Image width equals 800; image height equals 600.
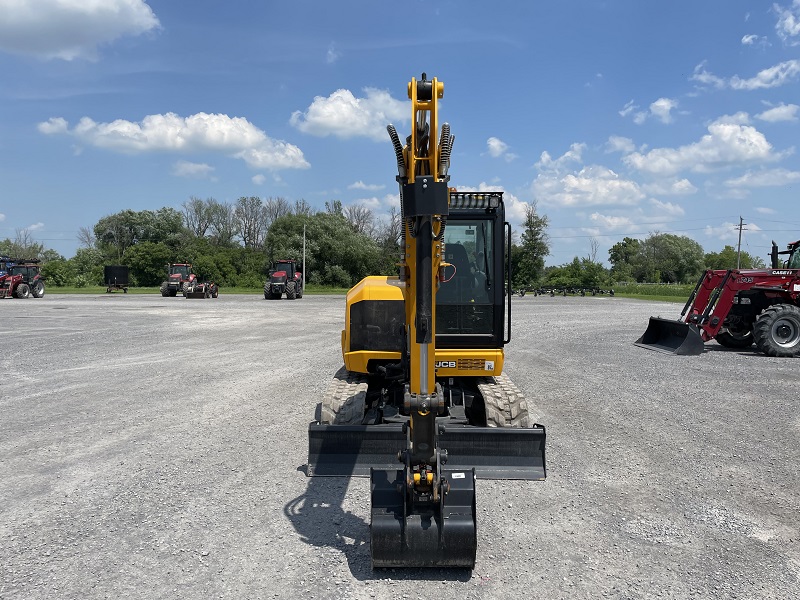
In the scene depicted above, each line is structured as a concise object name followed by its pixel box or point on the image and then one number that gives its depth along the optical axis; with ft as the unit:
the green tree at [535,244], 188.55
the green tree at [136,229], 266.16
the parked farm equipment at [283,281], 130.18
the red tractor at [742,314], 45.47
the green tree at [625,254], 318.08
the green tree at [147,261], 229.04
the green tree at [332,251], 207.10
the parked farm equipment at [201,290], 134.21
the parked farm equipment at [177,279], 136.98
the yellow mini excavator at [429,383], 11.44
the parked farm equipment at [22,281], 123.95
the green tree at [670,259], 310.45
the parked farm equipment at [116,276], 164.14
